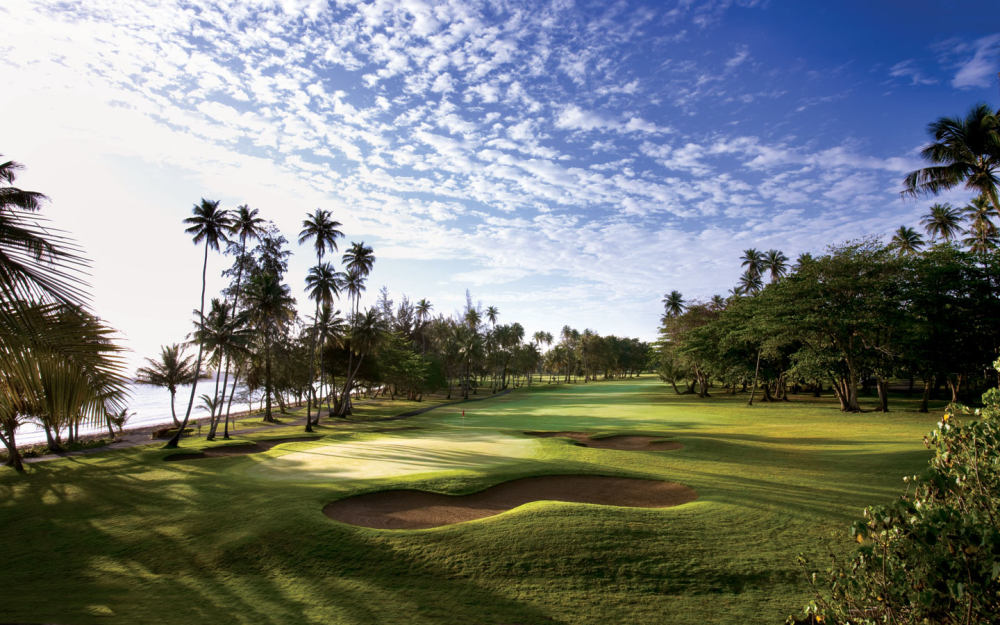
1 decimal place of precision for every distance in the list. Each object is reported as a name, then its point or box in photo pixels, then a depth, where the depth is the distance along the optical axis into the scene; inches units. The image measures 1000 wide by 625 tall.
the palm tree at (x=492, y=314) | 4280.5
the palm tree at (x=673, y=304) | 3804.1
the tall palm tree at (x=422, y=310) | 3759.8
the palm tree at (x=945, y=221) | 2094.0
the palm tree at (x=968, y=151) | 860.6
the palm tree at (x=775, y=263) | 2935.5
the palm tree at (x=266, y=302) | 1563.7
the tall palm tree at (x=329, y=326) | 1817.2
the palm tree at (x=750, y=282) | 3095.5
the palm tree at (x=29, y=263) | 175.2
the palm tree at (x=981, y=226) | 1457.4
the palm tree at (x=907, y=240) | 2174.0
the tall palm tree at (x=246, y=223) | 1498.8
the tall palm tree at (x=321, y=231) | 1611.7
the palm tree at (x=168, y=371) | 1872.5
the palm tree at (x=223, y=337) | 1365.7
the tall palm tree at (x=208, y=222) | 1245.7
